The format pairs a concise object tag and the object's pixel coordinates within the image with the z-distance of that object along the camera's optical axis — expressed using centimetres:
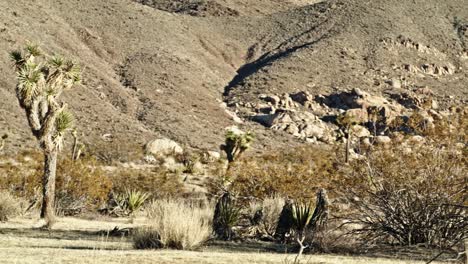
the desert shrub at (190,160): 3819
